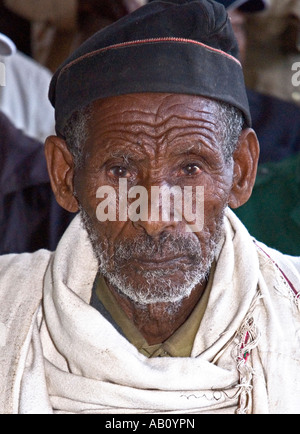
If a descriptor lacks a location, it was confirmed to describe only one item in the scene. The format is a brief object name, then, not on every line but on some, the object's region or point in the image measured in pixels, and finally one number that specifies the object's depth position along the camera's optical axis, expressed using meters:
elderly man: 1.89
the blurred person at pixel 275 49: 4.18
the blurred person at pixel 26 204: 3.06
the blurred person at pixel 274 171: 3.04
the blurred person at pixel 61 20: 4.03
